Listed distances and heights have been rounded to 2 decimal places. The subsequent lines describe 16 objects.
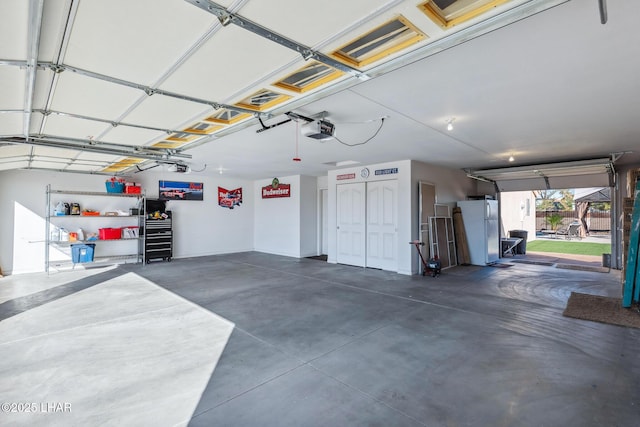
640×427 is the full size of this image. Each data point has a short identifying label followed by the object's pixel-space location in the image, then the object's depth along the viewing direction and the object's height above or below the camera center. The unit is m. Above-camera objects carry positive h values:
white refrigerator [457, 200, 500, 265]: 8.21 -0.43
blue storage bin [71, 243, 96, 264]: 7.34 -0.93
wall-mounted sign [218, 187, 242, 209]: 10.50 +0.59
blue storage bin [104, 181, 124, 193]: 8.14 +0.76
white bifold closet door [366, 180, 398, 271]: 7.22 -0.26
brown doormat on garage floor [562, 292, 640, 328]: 3.91 -1.36
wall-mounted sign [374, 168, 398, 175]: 7.21 +1.03
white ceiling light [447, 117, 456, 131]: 3.97 +1.21
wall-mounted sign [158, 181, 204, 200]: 9.30 +0.75
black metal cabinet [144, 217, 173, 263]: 8.44 -0.70
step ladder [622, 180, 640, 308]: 4.39 -0.82
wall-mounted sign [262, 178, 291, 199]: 10.07 +0.82
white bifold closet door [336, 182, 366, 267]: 7.88 -0.25
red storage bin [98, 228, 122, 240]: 7.88 -0.49
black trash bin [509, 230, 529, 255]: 10.37 -0.99
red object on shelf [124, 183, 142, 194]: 8.42 +0.70
